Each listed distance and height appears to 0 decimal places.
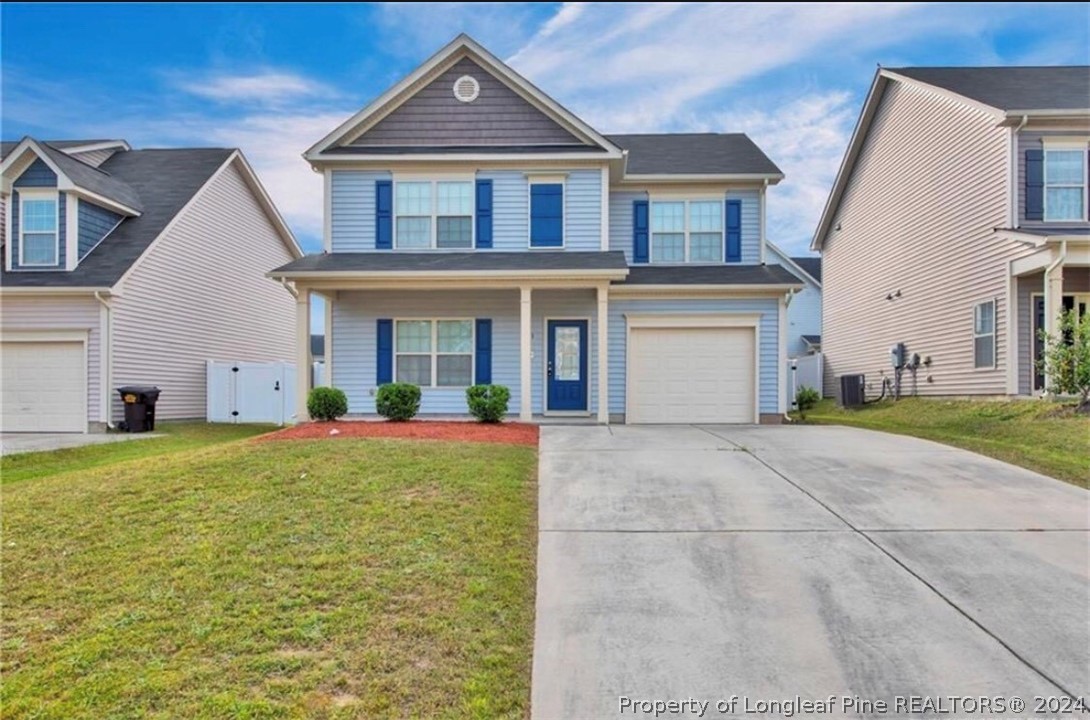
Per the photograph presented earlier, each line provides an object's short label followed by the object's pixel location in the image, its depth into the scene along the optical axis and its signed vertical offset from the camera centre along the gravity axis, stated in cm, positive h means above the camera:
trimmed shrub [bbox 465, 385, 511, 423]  1234 -75
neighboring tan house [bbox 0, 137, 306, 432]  1469 +198
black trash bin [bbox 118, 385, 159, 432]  1460 -101
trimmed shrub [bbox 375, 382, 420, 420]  1230 -74
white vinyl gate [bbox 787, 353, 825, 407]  2469 -37
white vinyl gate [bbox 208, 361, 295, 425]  1783 -86
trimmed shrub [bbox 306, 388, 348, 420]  1245 -80
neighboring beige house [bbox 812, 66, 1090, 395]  1391 +345
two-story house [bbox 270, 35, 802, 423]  1440 +152
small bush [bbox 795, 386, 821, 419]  1923 -111
